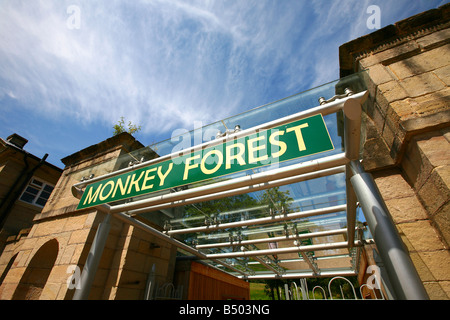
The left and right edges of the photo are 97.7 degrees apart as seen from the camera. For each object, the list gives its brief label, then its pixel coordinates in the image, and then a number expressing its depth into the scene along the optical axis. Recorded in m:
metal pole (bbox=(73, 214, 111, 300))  2.59
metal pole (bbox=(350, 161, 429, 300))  1.29
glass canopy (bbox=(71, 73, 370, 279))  2.61
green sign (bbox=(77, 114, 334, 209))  1.97
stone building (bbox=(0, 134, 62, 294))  8.79
